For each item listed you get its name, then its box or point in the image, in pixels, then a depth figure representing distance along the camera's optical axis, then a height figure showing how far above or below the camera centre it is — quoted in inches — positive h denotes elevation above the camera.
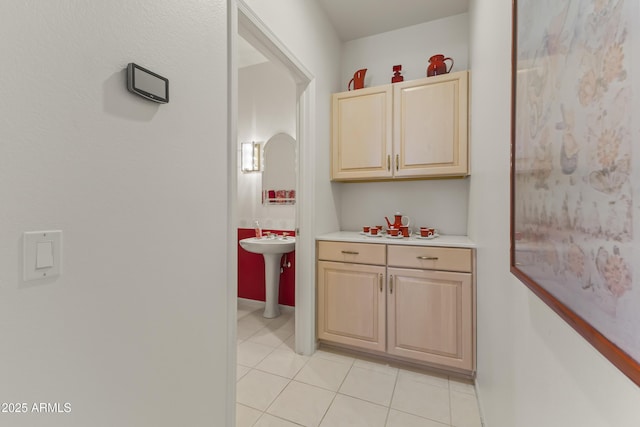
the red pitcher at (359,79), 99.3 +48.3
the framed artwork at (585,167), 13.2 +3.0
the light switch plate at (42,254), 26.0 -4.0
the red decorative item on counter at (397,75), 94.4 +47.8
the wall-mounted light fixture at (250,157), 125.5 +25.8
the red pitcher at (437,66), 88.9 +47.6
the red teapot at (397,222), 91.2 -2.6
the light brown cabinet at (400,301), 73.7 -25.0
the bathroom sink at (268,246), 101.5 -12.1
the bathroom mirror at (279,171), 121.0 +18.9
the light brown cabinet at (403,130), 84.2 +27.3
